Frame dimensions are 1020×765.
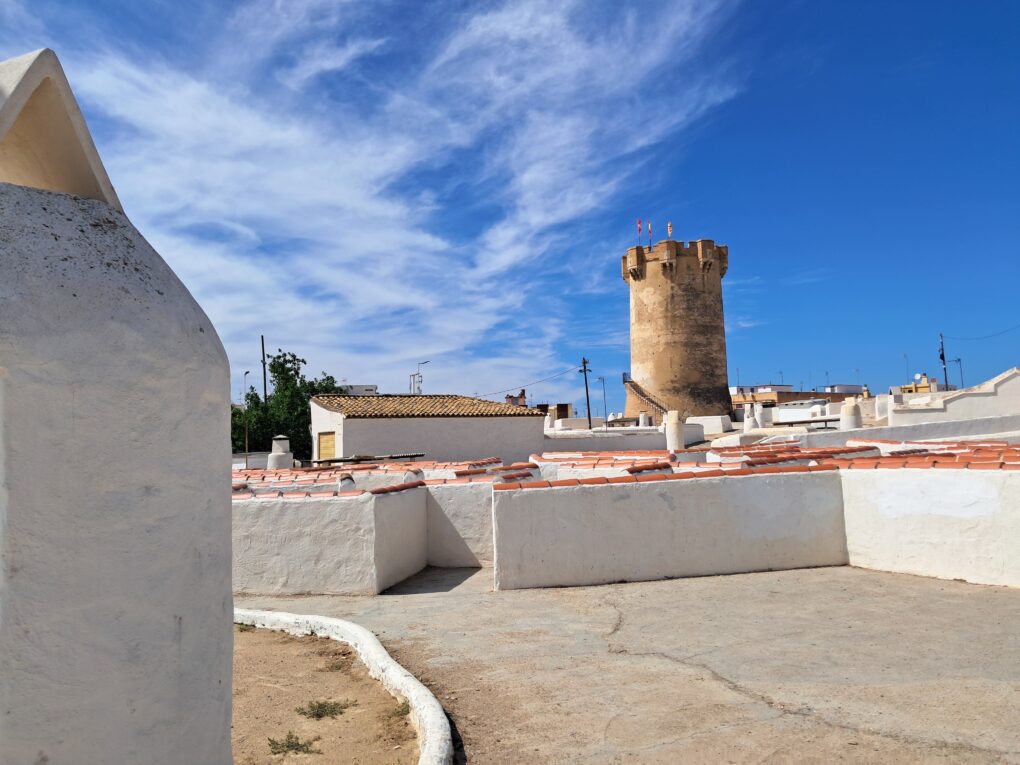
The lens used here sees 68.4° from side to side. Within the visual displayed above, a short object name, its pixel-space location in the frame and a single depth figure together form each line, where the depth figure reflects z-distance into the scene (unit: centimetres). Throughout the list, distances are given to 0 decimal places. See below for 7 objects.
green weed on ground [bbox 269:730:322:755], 402
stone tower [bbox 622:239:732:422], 4172
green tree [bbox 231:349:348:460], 3722
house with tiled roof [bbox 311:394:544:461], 2436
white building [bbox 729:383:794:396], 7428
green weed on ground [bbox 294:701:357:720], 454
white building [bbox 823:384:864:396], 7509
